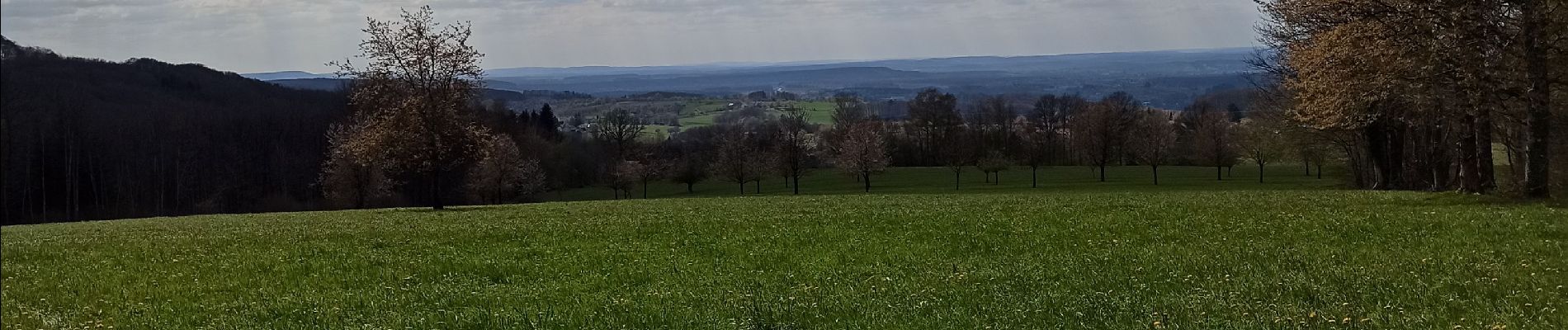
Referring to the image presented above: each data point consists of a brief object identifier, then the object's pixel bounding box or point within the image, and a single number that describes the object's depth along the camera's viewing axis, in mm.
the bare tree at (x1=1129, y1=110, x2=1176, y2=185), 92156
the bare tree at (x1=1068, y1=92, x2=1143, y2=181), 92875
